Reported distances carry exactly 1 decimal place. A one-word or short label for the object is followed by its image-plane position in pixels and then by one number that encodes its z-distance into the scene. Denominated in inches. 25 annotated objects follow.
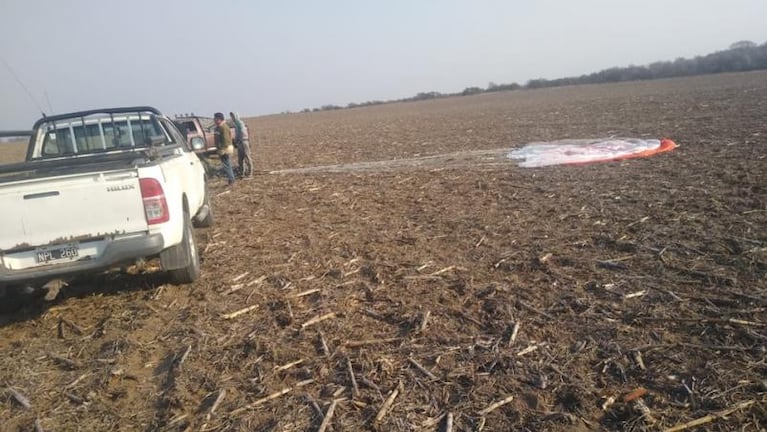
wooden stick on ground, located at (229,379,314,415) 126.6
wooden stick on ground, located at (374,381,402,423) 121.3
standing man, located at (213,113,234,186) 480.4
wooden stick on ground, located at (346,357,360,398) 131.5
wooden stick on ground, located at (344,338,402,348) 156.2
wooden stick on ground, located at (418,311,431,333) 163.0
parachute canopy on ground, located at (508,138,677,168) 457.4
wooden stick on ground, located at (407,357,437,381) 136.5
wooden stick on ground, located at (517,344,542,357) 144.3
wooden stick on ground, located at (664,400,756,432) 110.8
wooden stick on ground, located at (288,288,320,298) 198.2
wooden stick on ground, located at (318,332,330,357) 152.6
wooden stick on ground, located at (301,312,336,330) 172.4
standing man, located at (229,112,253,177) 512.7
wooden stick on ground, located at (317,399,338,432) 117.6
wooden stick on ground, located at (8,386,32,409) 136.8
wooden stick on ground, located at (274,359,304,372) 145.4
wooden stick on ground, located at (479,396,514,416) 120.6
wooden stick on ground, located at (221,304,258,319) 183.7
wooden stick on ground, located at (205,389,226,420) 126.3
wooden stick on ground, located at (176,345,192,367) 152.3
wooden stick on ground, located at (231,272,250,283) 221.8
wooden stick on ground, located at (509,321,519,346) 151.4
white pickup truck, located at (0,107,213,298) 170.4
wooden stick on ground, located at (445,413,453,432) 115.7
